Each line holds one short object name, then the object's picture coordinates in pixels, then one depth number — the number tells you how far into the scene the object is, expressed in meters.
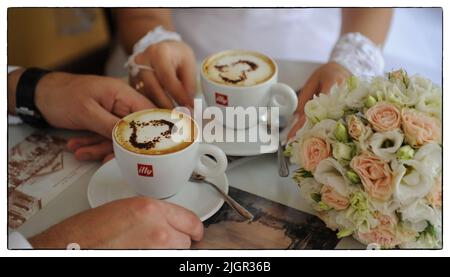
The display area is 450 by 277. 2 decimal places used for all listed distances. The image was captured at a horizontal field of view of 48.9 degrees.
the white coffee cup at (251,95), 0.68
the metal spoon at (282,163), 0.63
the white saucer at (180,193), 0.56
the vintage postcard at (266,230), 0.53
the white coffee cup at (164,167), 0.53
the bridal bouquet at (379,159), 0.48
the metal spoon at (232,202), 0.56
